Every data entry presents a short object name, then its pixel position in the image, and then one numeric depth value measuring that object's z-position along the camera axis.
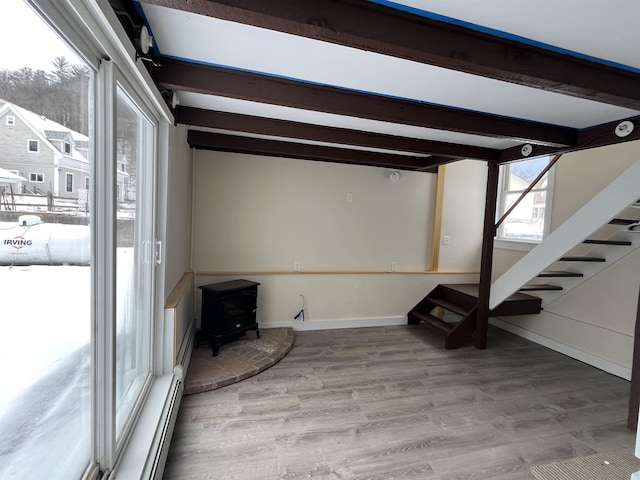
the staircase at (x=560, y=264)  2.43
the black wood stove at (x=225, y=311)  2.99
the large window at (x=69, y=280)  0.77
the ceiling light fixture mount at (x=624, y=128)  2.19
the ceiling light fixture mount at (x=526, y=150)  2.95
